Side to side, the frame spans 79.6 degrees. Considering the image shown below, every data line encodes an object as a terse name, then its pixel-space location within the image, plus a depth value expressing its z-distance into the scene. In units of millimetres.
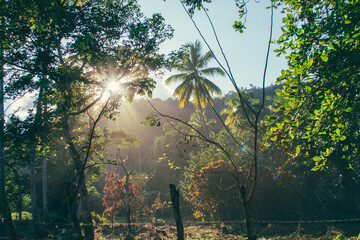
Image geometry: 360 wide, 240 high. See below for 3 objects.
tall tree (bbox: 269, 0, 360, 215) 3424
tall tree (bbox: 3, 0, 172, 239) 6914
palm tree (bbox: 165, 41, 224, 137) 21531
